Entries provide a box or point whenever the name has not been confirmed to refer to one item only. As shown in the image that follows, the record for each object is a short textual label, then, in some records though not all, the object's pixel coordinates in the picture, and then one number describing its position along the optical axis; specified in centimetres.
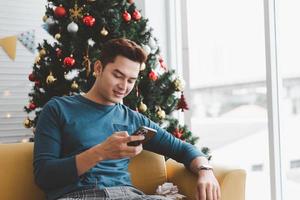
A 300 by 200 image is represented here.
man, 162
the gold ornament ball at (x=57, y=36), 258
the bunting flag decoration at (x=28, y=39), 331
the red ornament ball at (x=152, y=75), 262
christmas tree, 258
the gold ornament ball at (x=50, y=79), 256
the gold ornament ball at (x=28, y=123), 277
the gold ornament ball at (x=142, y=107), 260
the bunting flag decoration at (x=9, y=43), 331
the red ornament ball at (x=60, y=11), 255
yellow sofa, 184
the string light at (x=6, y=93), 339
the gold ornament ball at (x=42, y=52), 265
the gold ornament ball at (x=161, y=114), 265
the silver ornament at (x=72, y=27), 251
